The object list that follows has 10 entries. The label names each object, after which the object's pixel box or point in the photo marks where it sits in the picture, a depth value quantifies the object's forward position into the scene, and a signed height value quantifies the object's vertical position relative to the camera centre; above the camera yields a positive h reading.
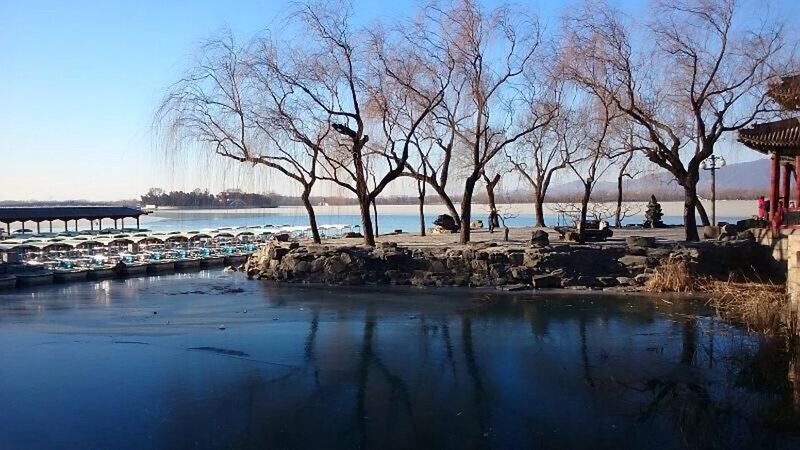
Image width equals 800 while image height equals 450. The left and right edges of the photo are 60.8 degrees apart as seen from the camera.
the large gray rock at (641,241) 18.73 -1.06
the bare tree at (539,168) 34.16 +1.85
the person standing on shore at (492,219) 28.88 -0.62
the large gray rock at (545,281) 18.11 -2.06
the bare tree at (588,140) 21.14 +2.85
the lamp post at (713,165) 27.98 +1.54
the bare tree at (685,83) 18.92 +3.47
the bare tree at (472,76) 20.42 +4.02
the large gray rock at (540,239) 19.23 -1.00
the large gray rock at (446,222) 29.94 -0.77
